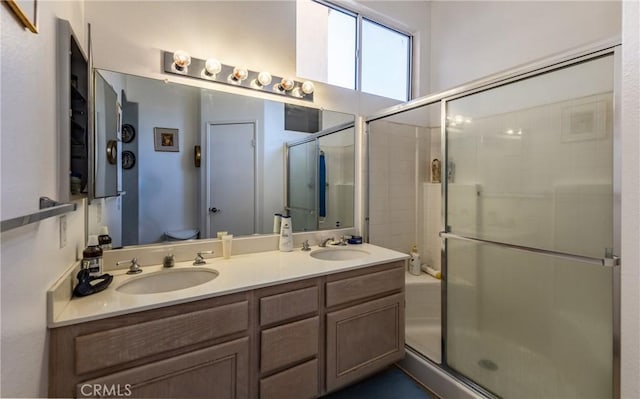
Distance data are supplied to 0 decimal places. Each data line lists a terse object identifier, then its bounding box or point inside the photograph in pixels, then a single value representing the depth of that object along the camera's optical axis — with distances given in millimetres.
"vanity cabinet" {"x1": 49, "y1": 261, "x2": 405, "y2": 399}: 999
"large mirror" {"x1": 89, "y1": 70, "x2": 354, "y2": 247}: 1550
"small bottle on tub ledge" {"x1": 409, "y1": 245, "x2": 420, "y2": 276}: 2693
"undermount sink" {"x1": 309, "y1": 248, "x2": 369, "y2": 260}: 2039
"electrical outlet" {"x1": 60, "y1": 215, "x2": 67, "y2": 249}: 1049
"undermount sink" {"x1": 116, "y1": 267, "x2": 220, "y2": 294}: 1394
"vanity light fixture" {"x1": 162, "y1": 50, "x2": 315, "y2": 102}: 1646
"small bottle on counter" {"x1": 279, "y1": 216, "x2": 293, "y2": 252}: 1977
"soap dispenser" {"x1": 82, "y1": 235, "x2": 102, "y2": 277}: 1243
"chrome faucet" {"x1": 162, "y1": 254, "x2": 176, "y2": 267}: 1540
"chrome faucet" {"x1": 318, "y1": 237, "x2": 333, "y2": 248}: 2187
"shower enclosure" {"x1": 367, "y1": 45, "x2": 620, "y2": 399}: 1340
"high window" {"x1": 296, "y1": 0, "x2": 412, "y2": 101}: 2188
